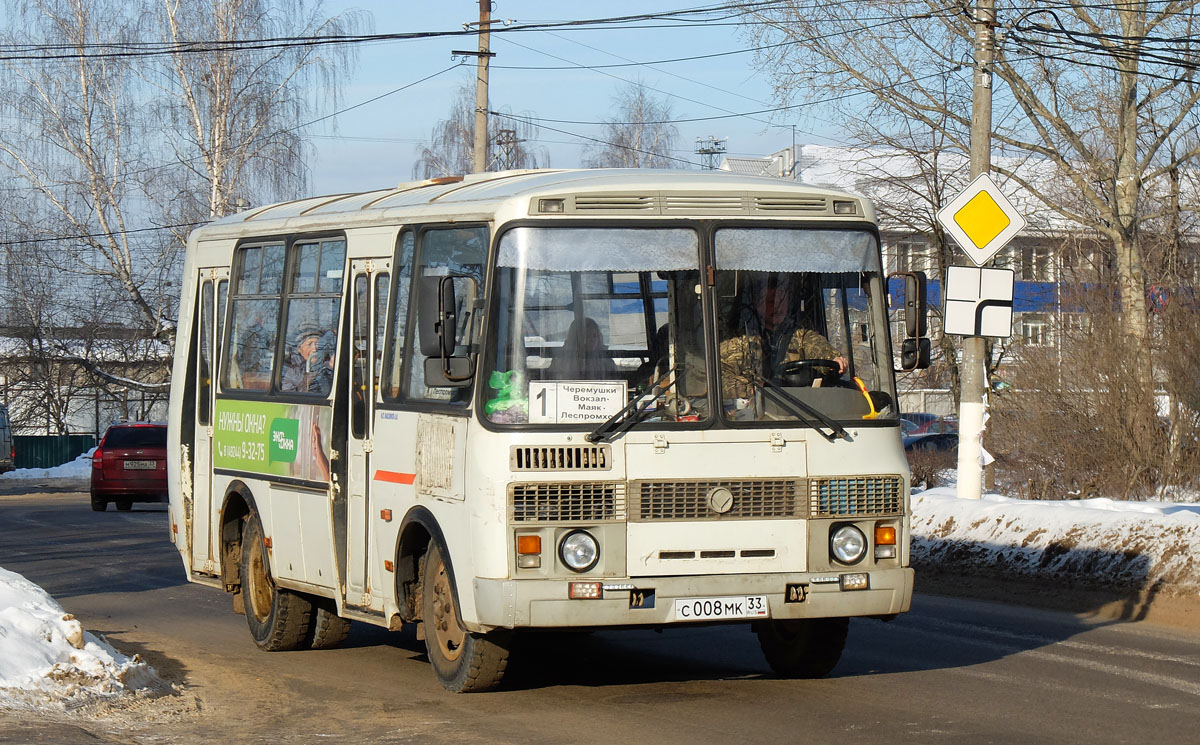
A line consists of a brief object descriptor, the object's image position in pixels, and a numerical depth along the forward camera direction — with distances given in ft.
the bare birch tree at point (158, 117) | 142.41
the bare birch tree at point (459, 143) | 211.41
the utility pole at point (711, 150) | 334.03
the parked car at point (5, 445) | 150.82
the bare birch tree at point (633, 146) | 244.63
